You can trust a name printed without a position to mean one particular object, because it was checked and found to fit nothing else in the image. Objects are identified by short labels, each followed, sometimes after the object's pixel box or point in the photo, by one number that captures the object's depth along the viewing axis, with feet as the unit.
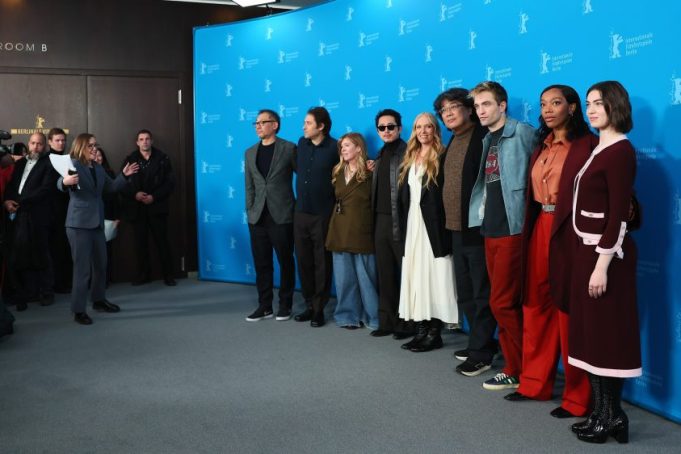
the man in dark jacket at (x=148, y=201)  22.61
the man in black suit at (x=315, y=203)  16.57
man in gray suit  17.19
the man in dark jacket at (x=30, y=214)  19.29
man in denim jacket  11.23
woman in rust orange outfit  9.91
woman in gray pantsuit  17.19
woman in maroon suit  9.02
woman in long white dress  13.71
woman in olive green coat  15.90
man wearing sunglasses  14.96
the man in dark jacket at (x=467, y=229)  12.66
